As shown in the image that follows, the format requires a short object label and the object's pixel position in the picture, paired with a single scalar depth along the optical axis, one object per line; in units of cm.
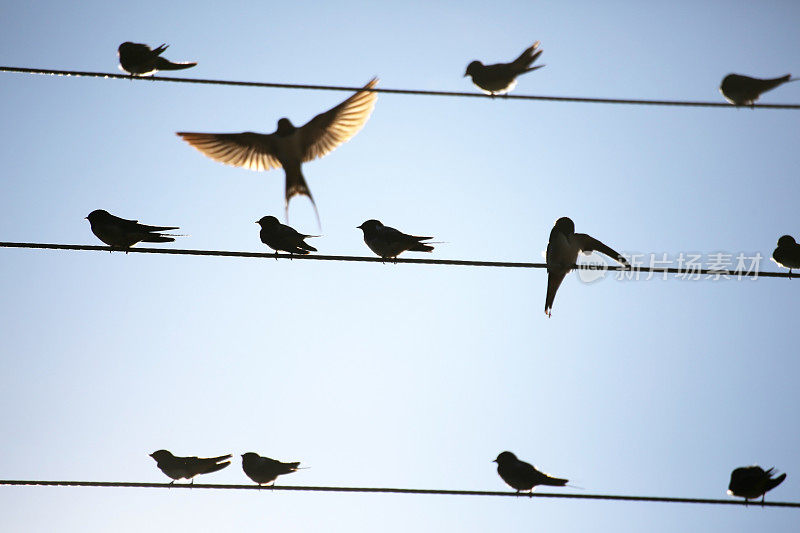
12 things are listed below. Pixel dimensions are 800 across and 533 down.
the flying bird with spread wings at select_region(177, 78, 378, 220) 1442
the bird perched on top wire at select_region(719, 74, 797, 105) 1681
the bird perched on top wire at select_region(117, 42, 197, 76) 1581
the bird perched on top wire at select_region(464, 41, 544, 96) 1675
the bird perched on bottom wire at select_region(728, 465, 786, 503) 1454
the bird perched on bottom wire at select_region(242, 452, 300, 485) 1537
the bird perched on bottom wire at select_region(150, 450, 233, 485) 1602
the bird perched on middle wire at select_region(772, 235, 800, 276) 1737
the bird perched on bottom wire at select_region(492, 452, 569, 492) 1445
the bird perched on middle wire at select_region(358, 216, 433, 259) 1330
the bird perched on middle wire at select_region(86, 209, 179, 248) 1398
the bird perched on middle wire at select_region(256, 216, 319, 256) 1423
